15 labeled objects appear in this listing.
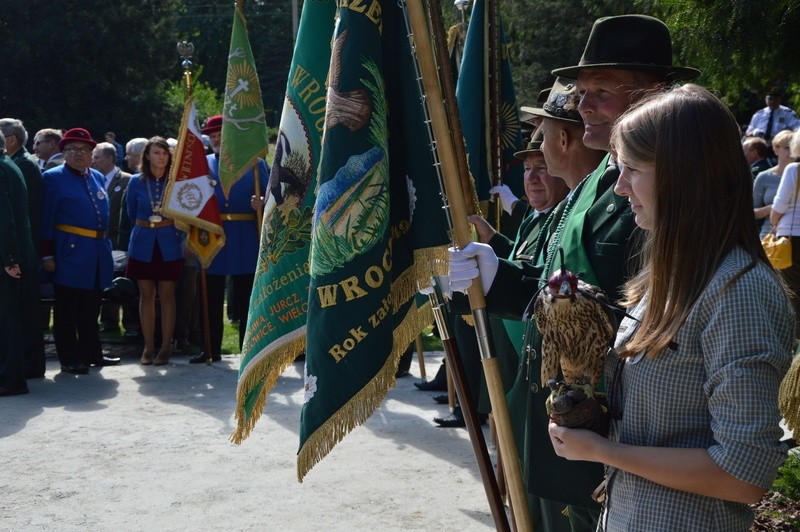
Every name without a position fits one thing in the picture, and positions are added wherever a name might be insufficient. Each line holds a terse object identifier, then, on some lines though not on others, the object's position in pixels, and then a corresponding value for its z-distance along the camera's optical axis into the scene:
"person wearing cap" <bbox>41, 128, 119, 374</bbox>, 9.22
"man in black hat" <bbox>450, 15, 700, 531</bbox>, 2.86
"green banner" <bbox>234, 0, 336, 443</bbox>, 3.94
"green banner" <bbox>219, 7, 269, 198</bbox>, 8.93
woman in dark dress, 9.73
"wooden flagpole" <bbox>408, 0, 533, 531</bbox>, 2.98
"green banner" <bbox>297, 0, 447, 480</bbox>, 3.29
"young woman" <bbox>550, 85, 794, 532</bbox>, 1.92
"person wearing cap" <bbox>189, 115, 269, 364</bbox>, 9.90
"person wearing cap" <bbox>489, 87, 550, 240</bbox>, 6.07
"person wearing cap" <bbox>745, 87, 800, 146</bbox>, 16.02
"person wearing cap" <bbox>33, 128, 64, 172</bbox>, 11.05
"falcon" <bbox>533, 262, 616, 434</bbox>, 2.16
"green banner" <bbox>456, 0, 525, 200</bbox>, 6.20
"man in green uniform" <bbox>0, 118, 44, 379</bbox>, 8.87
